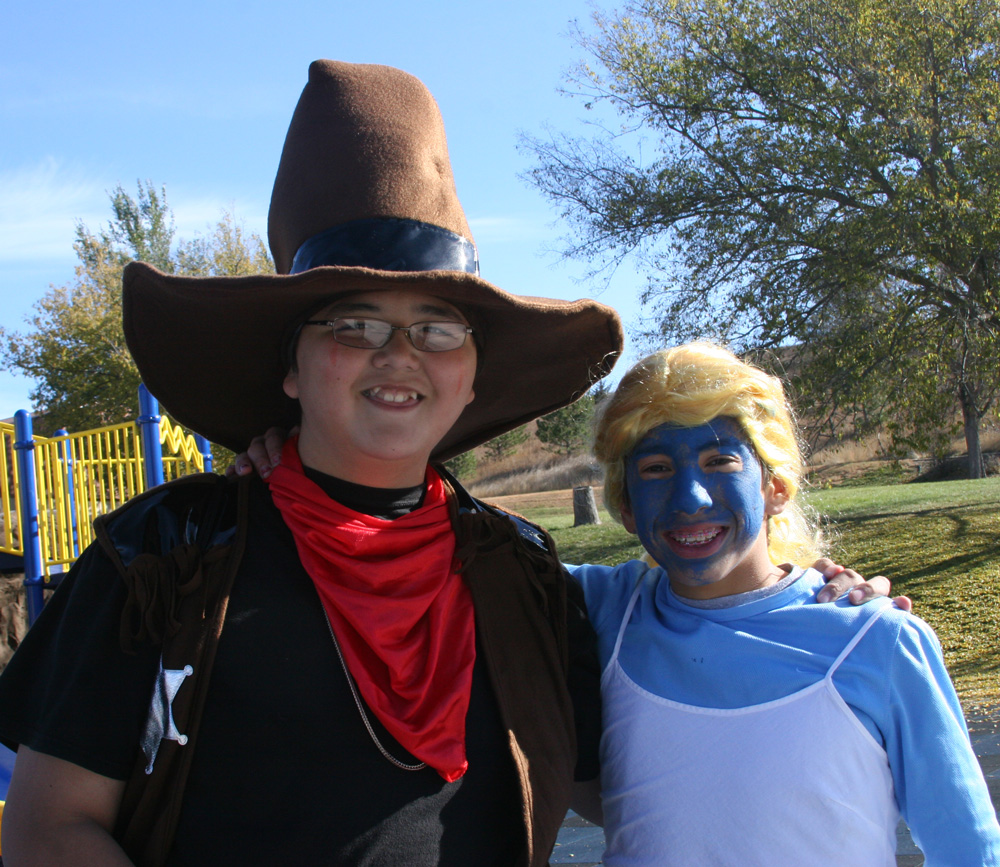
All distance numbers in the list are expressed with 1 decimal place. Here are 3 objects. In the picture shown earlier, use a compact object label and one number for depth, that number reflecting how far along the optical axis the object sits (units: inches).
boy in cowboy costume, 62.7
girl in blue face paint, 66.6
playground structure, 331.6
